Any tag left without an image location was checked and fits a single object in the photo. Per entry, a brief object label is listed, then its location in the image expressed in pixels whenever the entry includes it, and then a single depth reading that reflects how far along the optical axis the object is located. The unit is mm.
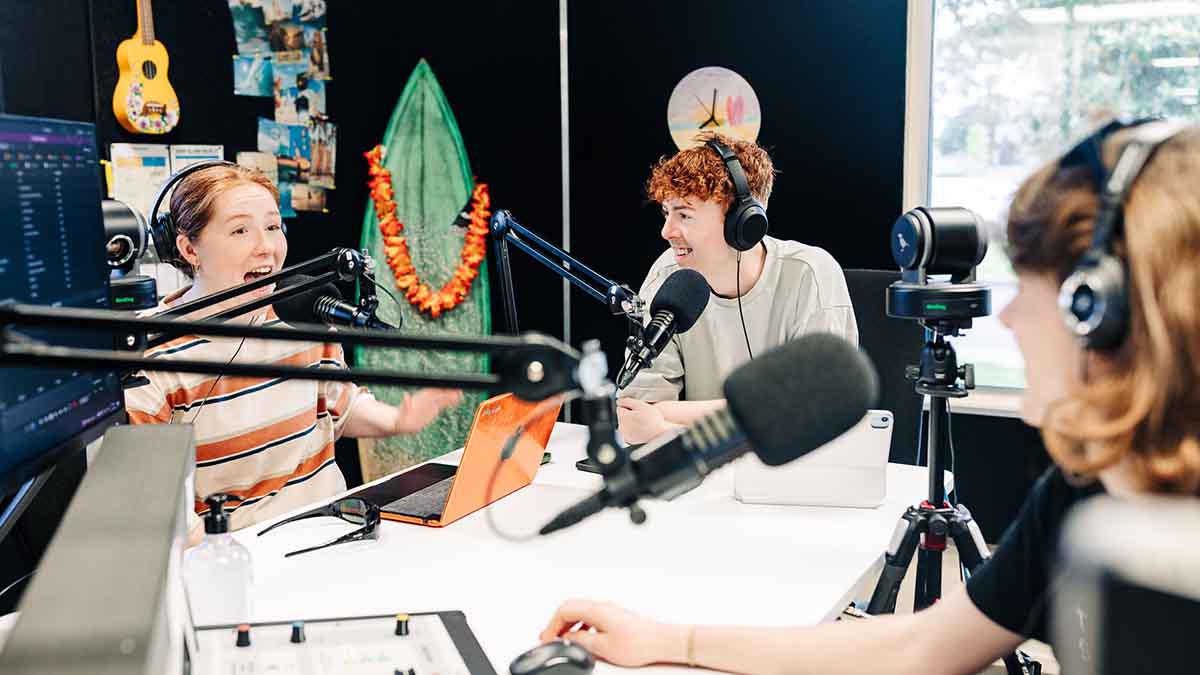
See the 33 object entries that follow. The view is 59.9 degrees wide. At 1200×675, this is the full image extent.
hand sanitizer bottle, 1398
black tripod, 1919
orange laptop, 1904
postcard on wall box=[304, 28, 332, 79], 3902
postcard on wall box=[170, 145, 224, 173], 3354
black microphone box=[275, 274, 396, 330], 1509
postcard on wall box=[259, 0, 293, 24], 3703
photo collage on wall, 3646
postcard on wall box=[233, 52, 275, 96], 3590
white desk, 1521
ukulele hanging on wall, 3162
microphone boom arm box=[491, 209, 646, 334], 2000
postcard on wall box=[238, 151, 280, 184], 3645
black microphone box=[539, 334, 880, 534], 650
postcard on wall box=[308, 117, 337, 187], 3945
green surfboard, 4223
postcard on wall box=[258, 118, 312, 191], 3736
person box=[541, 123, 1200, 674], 776
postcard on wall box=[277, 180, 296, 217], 3832
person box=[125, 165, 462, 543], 2076
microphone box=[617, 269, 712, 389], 1866
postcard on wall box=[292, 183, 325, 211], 3891
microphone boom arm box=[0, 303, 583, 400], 608
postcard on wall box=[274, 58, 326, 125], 3775
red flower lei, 4156
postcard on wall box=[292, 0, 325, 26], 3836
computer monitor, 1104
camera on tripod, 1913
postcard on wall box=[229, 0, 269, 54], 3590
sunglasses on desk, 1816
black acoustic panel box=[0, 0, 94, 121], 2883
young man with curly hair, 2723
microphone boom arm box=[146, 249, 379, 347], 1175
